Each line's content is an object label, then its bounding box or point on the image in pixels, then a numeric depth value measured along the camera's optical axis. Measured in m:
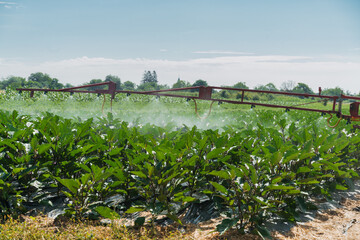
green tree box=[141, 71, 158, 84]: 169.64
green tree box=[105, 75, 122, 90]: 148.09
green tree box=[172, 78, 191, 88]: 114.47
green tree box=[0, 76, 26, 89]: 147.89
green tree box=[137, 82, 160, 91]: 144.01
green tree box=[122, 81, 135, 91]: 157.50
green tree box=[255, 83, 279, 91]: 115.04
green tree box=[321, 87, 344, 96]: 126.06
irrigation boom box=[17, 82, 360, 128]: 5.80
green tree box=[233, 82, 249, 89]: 110.50
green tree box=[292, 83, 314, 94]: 118.81
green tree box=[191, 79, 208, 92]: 108.49
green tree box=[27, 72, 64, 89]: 143.05
